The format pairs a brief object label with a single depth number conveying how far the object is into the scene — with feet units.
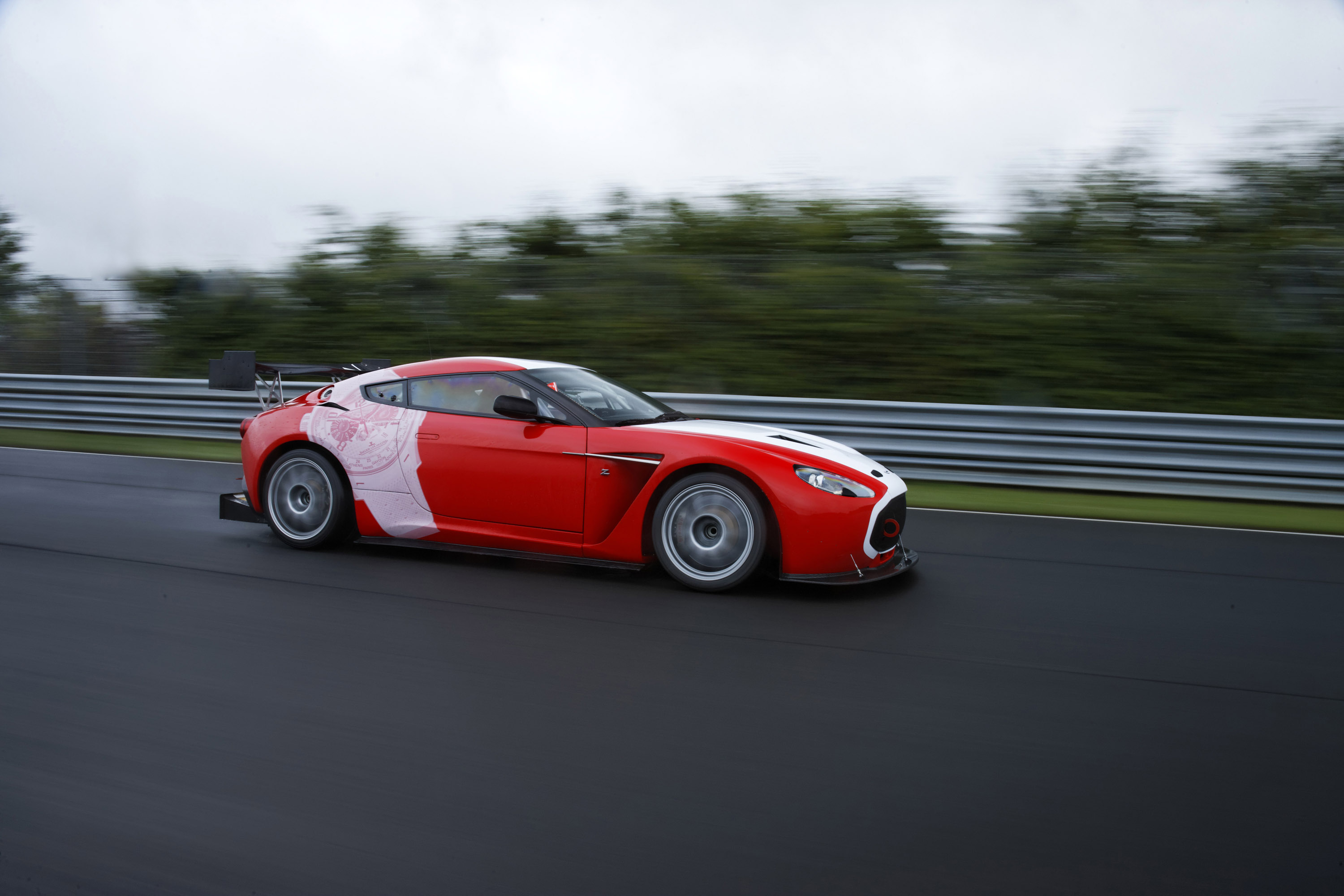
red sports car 15.84
